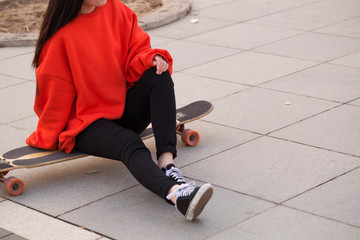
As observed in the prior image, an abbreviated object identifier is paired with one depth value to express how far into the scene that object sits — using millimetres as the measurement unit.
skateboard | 4035
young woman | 4031
